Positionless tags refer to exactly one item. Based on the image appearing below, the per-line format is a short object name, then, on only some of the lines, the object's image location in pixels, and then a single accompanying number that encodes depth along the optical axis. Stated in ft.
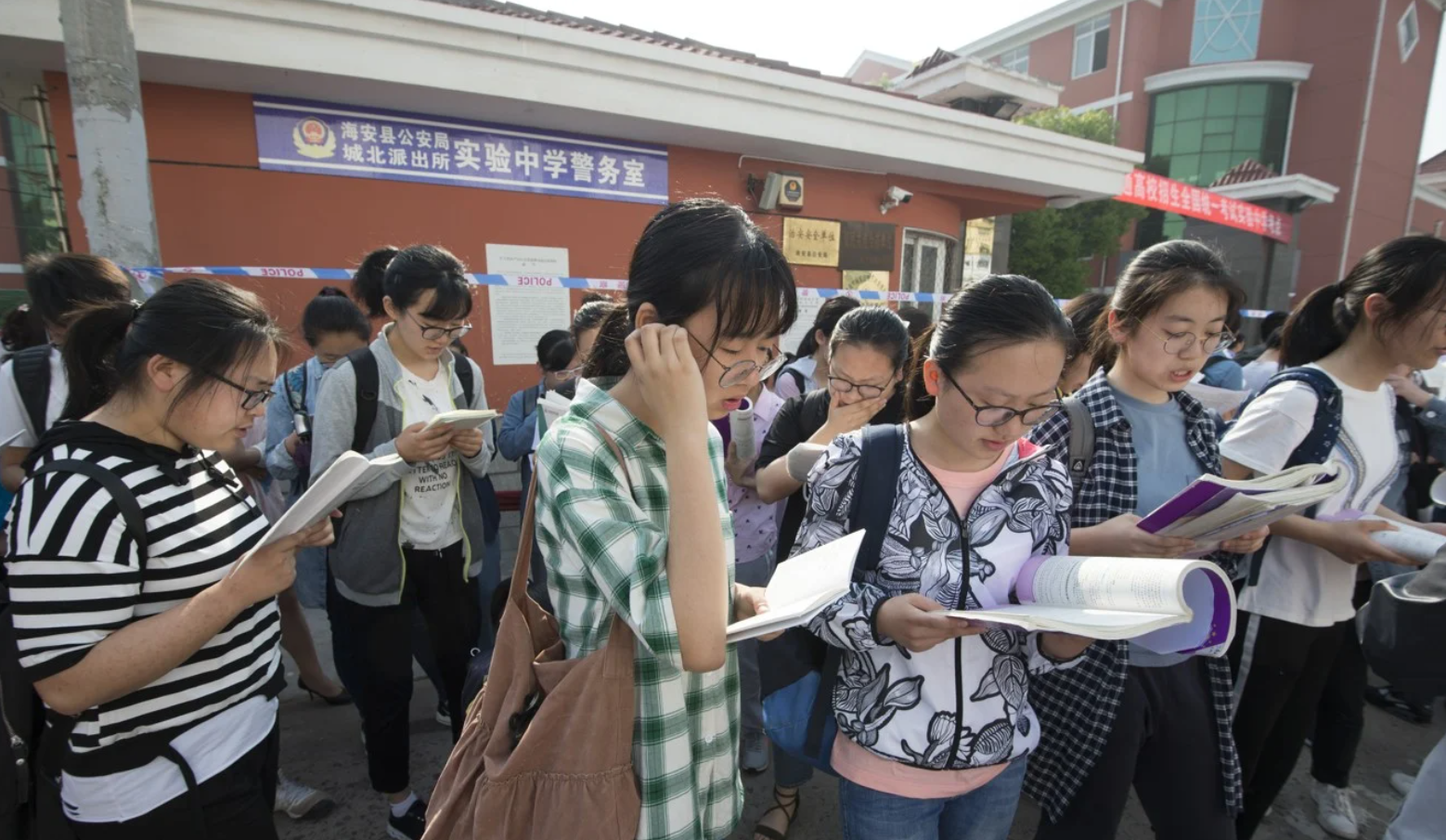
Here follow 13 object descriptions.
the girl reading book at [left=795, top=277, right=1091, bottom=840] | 4.27
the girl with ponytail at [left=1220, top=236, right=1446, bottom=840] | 5.83
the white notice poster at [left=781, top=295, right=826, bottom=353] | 24.75
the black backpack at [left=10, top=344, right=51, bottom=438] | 6.75
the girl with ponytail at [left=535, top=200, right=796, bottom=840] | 3.12
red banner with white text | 29.89
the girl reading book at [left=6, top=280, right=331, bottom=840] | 3.67
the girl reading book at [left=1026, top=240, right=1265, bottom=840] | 5.13
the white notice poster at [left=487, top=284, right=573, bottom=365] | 19.57
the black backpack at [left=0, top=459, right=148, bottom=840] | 3.87
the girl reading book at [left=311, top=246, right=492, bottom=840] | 6.68
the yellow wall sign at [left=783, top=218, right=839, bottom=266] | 24.66
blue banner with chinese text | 16.67
